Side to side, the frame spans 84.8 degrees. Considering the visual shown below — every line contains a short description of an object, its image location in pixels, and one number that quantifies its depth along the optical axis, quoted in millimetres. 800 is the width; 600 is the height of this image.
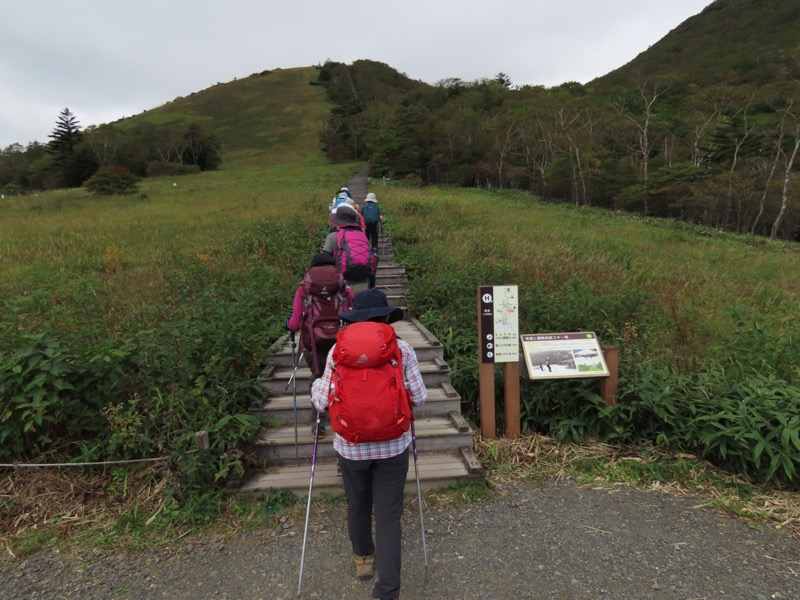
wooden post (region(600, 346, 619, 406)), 4445
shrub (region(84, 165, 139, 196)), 27469
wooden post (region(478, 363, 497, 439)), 4539
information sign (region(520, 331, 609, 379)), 4434
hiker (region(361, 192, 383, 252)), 8859
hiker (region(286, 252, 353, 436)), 3758
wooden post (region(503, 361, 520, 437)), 4531
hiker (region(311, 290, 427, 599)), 2461
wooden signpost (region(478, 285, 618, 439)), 4430
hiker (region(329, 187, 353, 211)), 7270
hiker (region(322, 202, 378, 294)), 5367
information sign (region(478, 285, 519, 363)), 4430
